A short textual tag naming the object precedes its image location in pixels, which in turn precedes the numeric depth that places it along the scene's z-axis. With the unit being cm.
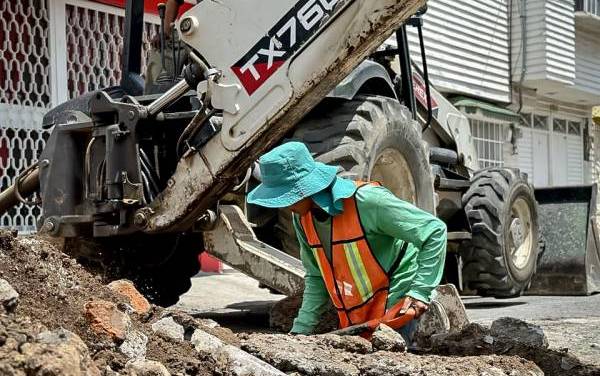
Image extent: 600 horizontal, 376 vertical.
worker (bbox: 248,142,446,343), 741
